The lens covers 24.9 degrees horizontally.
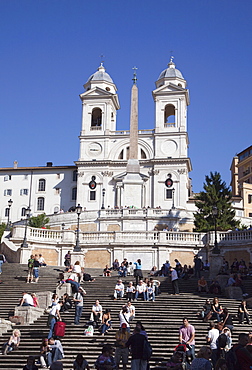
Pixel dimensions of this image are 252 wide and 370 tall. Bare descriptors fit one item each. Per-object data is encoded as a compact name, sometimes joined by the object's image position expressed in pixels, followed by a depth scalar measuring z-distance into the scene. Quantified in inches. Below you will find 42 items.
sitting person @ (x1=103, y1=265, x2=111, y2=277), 1203.2
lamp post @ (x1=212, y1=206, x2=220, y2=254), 1242.9
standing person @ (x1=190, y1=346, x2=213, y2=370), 465.7
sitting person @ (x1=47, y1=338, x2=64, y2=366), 631.8
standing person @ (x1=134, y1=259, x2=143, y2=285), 1010.1
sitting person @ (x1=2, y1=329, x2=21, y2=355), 698.1
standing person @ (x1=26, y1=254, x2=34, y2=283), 1065.6
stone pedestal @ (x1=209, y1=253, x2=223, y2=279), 1248.5
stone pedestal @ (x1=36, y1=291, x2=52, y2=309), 892.0
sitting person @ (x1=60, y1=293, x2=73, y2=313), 861.8
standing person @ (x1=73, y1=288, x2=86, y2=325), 792.8
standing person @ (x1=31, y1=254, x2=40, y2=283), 1079.8
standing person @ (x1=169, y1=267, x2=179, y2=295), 952.9
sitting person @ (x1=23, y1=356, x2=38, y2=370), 523.5
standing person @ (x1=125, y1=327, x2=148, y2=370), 563.1
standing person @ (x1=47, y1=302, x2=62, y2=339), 753.1
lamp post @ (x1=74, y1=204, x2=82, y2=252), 1381.6
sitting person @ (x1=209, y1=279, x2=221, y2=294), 974.4
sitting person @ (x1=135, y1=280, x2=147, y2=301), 915.2
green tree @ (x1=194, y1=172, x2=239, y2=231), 2111.2
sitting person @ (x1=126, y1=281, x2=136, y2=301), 907.4
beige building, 3046.3
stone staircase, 689.0
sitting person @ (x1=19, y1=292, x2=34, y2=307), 835.3
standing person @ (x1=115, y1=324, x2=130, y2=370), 613.4
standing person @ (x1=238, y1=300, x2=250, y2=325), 779.4
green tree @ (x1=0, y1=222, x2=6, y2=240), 2274.5
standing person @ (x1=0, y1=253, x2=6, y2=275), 1226.6
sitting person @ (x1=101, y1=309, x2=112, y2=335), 741.3
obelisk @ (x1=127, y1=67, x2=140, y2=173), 2546.8
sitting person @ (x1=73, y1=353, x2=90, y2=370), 546.0
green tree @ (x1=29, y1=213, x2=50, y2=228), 2384.4
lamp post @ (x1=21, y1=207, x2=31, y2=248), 1395.2
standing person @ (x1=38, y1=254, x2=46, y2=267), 1273.6
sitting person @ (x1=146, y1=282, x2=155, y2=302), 909.8
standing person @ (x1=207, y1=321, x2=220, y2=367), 622.2
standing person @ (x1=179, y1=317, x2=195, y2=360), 620.7
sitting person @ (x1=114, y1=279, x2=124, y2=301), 919.0
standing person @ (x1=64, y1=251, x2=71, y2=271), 1362.5
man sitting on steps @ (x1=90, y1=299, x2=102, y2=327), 780.6
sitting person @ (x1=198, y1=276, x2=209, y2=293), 987.3
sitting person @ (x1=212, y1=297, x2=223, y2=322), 778.8
